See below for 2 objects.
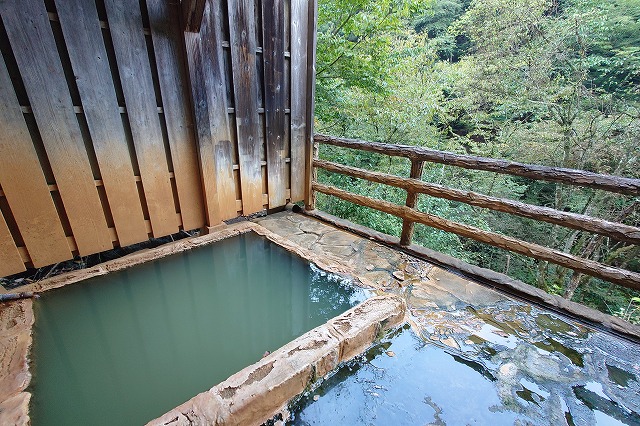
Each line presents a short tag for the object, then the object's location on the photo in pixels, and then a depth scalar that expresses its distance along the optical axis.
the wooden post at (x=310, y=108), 3.39
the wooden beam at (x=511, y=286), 2.22
